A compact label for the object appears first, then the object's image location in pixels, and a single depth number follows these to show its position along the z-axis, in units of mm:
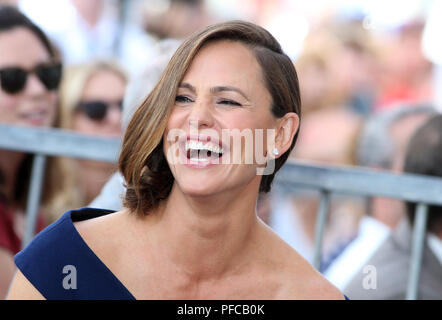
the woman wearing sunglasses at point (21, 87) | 7234
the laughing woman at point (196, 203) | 4492
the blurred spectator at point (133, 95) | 6020
